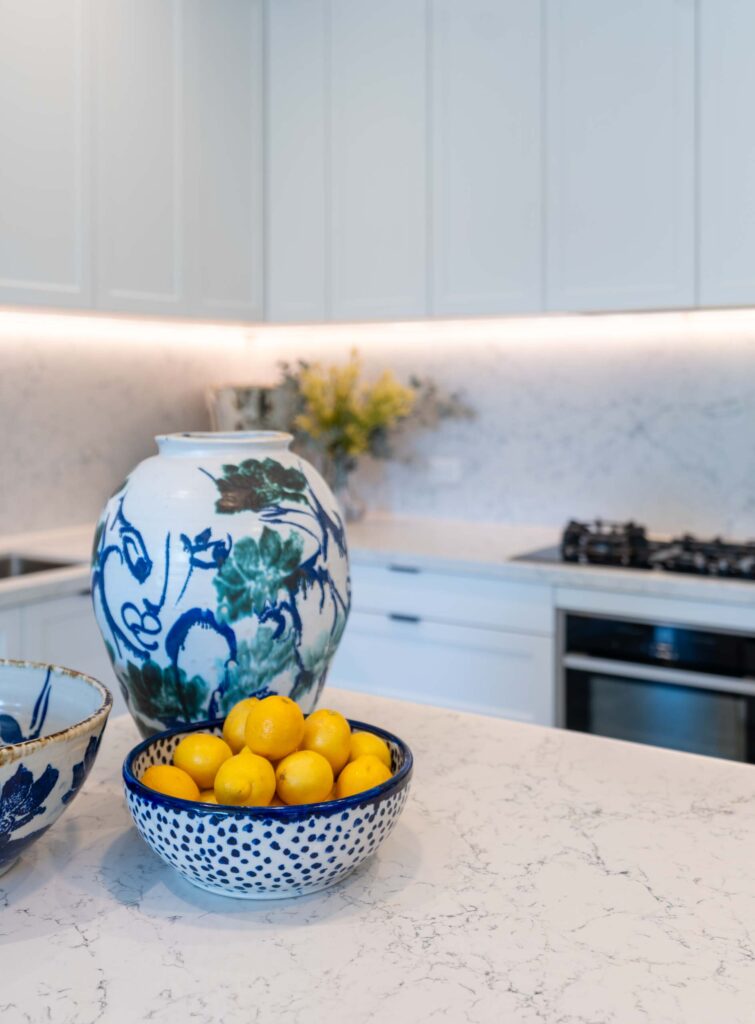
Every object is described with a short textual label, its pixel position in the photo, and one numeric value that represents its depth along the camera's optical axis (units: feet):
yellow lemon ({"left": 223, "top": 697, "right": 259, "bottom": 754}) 2.99
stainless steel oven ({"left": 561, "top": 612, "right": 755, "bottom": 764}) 7.47
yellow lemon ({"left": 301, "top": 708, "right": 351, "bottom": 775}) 2.91
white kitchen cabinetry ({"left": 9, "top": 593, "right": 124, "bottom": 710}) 7.79
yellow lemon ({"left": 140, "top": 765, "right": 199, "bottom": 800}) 2.77
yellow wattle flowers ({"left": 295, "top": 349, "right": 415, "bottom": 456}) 10.43
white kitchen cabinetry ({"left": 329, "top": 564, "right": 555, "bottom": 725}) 8.39
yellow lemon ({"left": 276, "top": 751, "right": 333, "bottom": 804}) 2.74
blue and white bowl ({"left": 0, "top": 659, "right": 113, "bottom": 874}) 2.54
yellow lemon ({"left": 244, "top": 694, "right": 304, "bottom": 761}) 2.85
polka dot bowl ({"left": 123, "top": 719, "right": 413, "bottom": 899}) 2.54
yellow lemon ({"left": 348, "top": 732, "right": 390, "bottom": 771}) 2.99
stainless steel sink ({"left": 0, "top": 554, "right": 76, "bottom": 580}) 9.12
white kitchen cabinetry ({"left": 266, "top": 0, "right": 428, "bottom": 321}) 9.79
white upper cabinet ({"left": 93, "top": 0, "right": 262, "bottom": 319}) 9.11
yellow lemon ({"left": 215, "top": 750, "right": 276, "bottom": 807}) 2.68
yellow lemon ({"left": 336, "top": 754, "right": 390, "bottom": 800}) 2.80
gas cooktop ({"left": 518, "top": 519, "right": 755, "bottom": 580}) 7.75
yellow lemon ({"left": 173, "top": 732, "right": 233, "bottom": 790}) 2.88
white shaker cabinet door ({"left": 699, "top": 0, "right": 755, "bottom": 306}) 8.02
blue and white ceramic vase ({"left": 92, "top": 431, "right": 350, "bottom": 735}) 3.30
